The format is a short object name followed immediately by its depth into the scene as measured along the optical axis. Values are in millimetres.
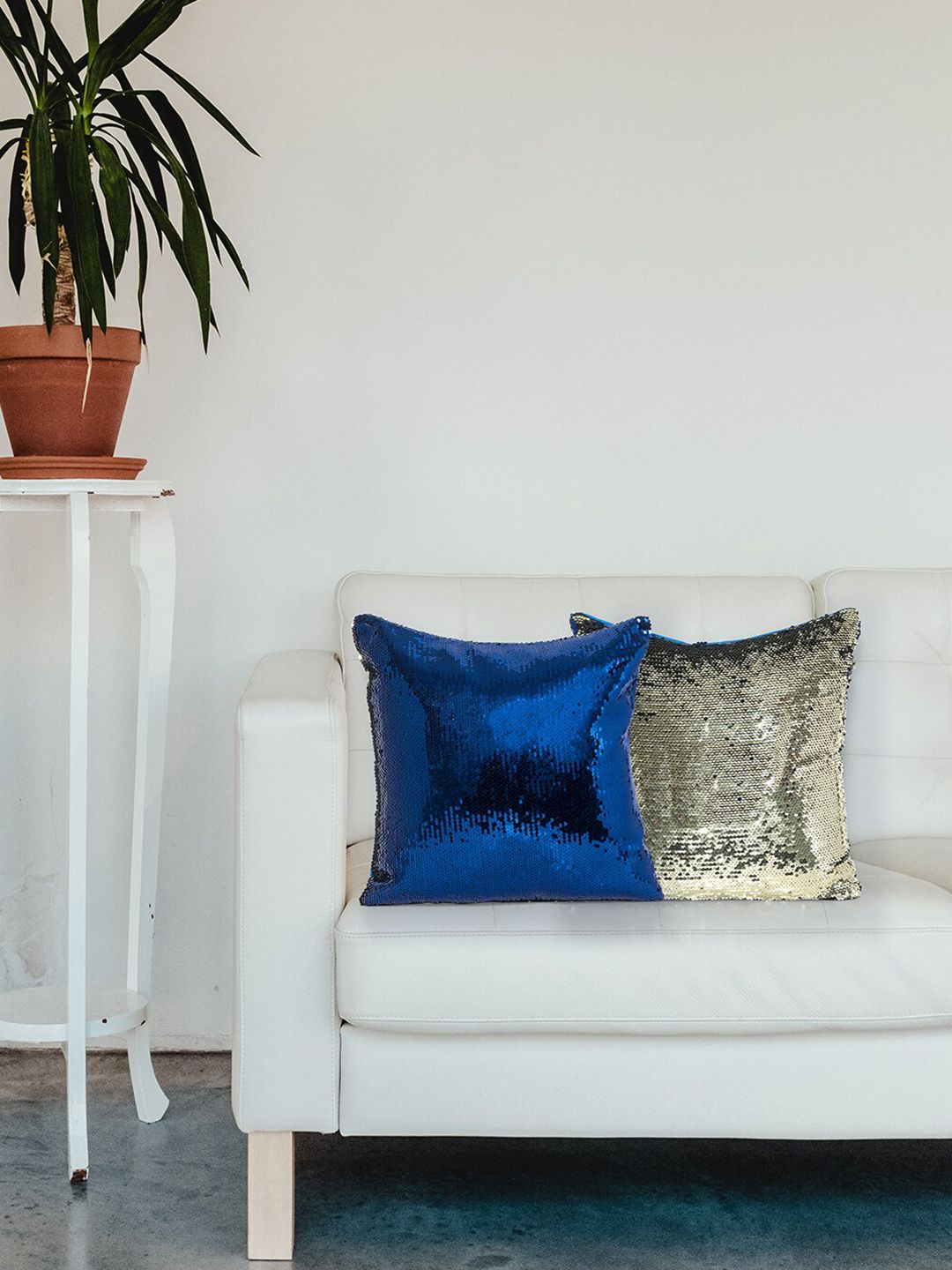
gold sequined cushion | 2008
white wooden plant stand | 2217
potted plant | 2113
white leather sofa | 1850
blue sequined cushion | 1927
